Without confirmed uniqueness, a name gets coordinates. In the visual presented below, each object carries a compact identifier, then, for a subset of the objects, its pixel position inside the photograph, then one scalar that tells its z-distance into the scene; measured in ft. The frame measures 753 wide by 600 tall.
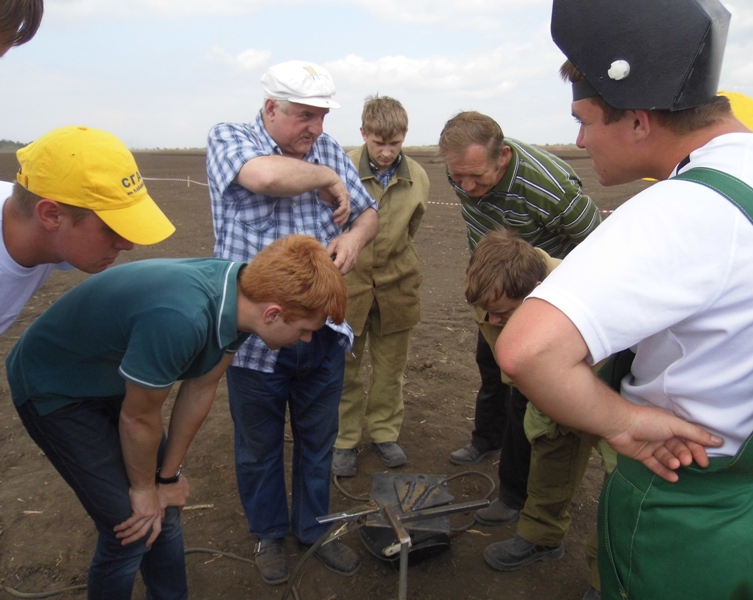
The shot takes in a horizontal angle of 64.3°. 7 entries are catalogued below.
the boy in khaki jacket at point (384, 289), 12.19
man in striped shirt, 10.50
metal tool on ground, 7.65
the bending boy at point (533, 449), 8.52
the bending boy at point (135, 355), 6.29
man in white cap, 8.50
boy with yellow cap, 5.90
